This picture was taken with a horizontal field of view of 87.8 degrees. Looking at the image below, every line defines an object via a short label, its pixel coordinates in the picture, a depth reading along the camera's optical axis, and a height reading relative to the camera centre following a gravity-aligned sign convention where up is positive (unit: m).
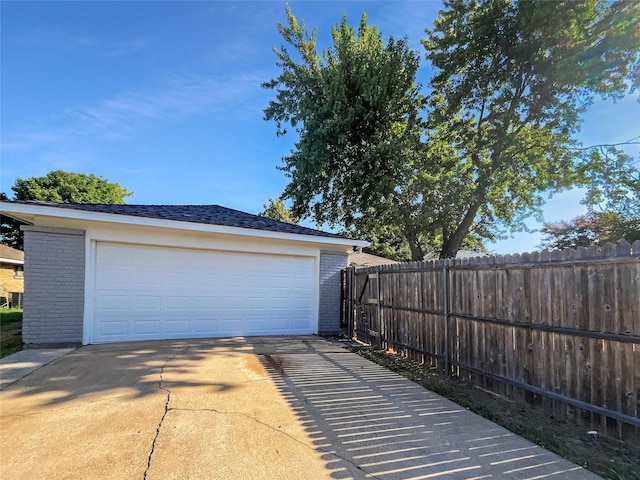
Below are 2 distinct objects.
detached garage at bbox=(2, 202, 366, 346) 6.60 -0.20
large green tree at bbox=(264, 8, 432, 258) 11.27 +5.32
